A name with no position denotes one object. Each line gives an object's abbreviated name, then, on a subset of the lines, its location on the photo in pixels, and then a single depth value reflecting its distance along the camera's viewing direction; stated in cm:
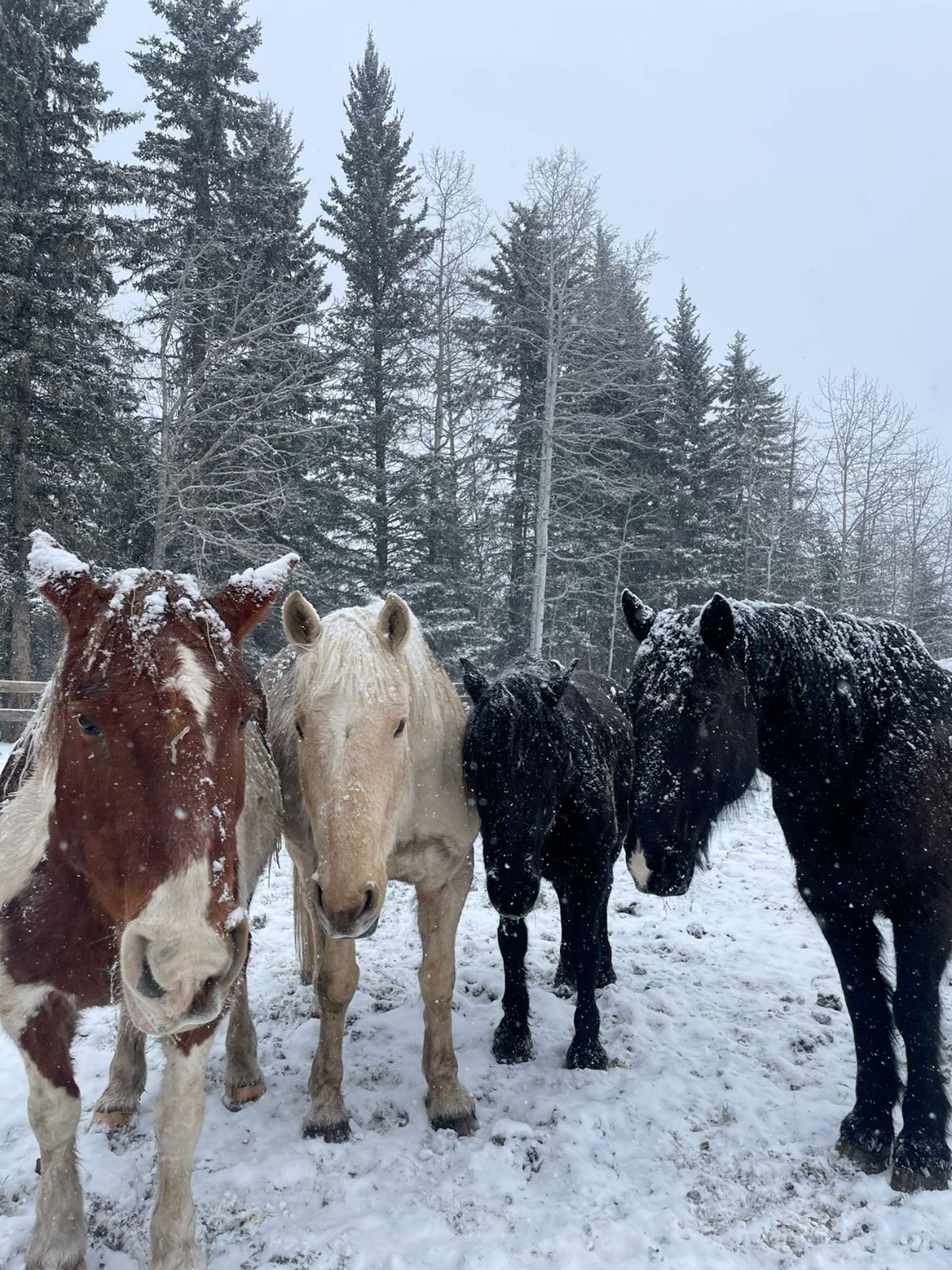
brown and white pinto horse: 186
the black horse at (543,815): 337
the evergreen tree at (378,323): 1778
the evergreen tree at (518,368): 1923
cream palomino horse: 258
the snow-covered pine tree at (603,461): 1852
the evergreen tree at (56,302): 1402
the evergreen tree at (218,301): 1430
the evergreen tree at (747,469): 2488
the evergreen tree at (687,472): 2417
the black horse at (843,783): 293
